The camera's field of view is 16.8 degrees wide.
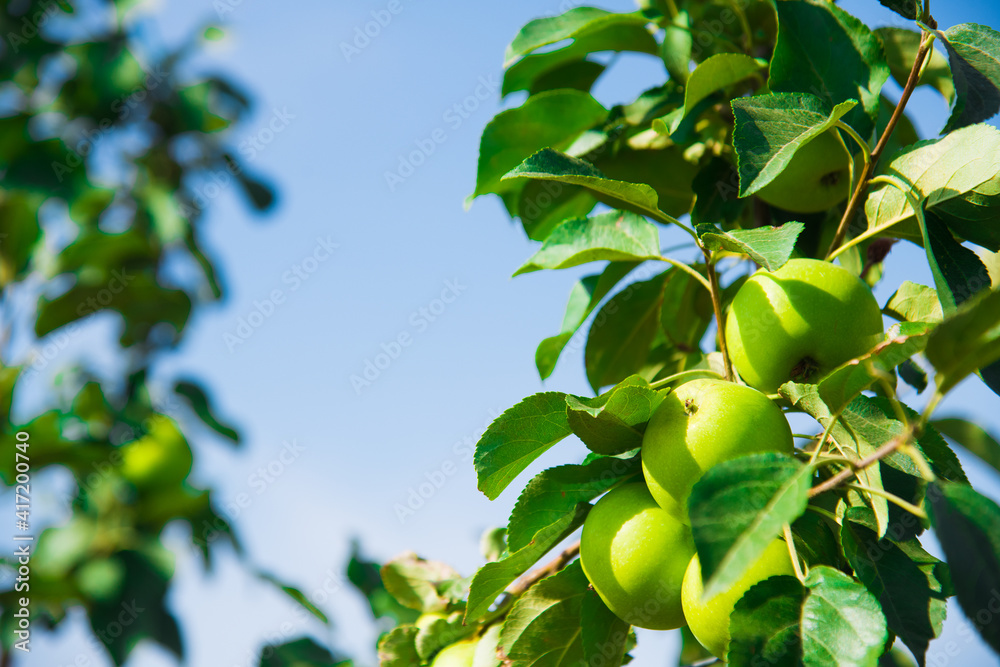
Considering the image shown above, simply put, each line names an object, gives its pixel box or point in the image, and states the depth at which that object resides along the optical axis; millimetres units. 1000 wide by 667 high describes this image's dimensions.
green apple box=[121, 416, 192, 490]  3483
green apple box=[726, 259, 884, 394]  1419
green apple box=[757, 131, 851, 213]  1497
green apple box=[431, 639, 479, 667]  1515
